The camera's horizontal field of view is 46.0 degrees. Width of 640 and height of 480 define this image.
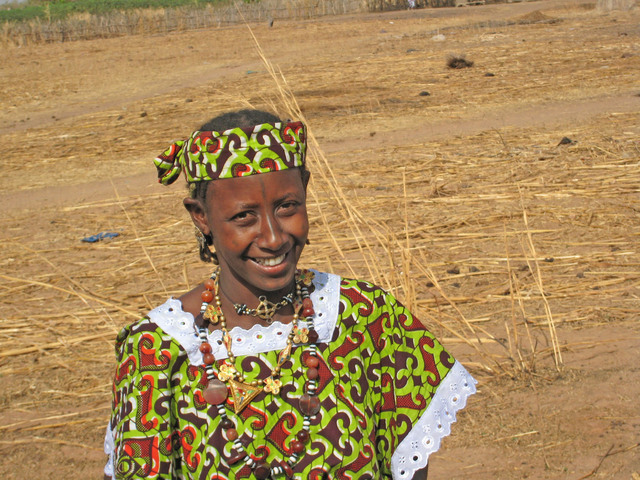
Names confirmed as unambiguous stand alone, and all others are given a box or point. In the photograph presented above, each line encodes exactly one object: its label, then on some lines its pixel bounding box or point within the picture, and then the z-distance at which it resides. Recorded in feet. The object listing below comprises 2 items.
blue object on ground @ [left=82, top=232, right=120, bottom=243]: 21.66
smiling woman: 5.49
